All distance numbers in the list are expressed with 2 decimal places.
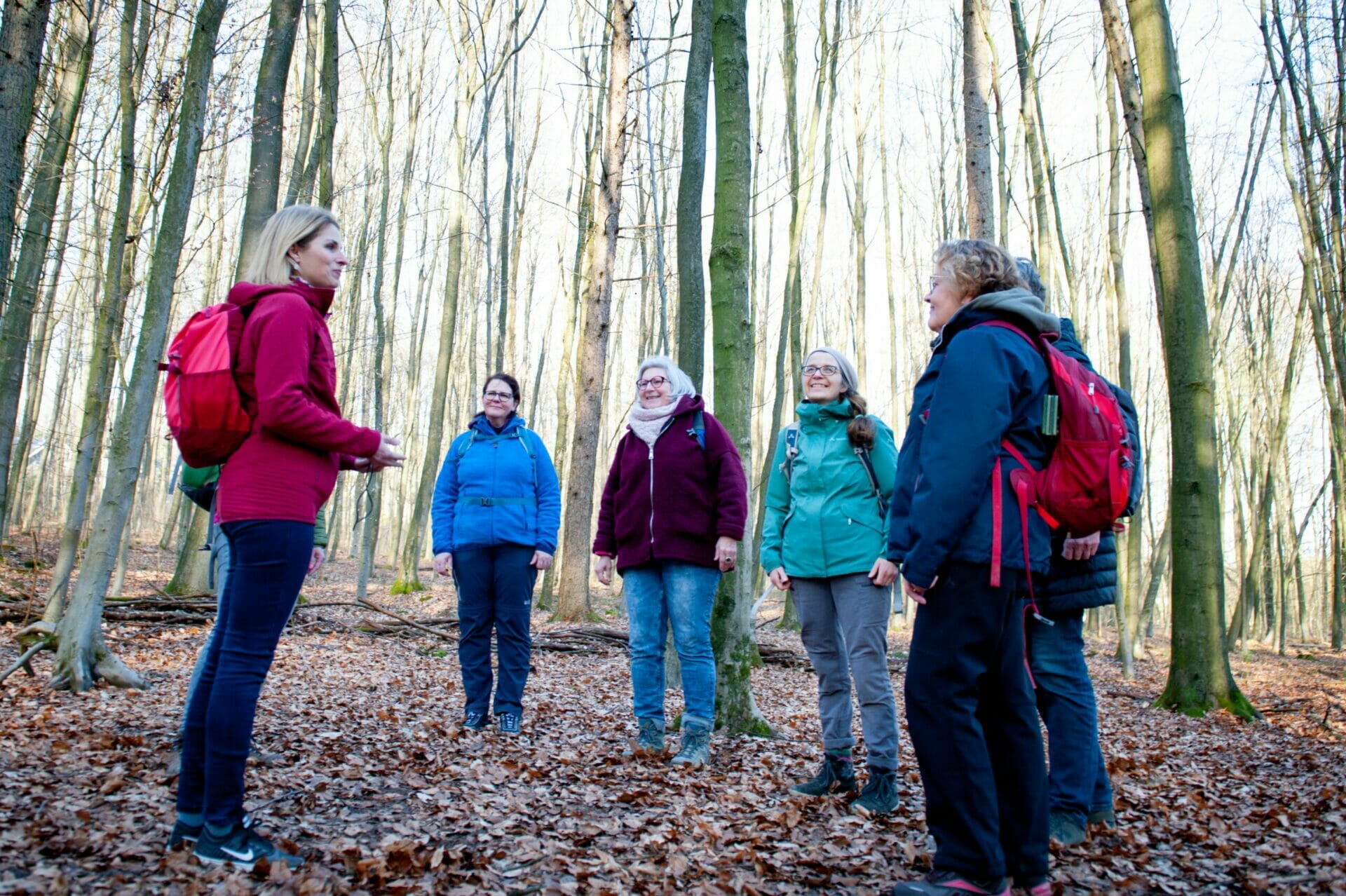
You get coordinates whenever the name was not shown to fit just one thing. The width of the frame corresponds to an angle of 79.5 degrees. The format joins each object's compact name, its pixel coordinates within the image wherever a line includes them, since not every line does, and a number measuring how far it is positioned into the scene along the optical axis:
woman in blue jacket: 4.62
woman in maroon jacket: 4.05
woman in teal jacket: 3.32
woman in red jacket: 2.35
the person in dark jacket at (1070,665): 2.92
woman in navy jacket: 2.22
